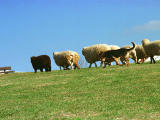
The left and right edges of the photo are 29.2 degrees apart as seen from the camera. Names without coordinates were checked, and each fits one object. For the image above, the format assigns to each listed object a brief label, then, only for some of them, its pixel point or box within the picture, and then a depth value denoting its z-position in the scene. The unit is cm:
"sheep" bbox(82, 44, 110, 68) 3012
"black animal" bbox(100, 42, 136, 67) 2514
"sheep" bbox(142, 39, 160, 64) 2795
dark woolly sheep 3005
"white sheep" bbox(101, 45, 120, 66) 3059
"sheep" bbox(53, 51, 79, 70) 3111
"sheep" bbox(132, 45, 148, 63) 3619
